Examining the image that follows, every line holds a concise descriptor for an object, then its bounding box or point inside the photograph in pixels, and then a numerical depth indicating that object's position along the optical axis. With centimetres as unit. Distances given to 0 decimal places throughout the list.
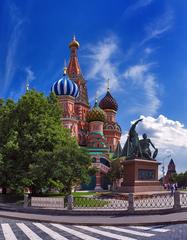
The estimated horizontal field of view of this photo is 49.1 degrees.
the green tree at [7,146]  1944
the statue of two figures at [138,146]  2044
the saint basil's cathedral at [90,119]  4465
